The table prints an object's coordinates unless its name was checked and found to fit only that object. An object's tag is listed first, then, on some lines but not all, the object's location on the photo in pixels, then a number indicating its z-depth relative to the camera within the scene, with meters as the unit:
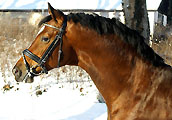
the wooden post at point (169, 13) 34.11
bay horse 3.97
